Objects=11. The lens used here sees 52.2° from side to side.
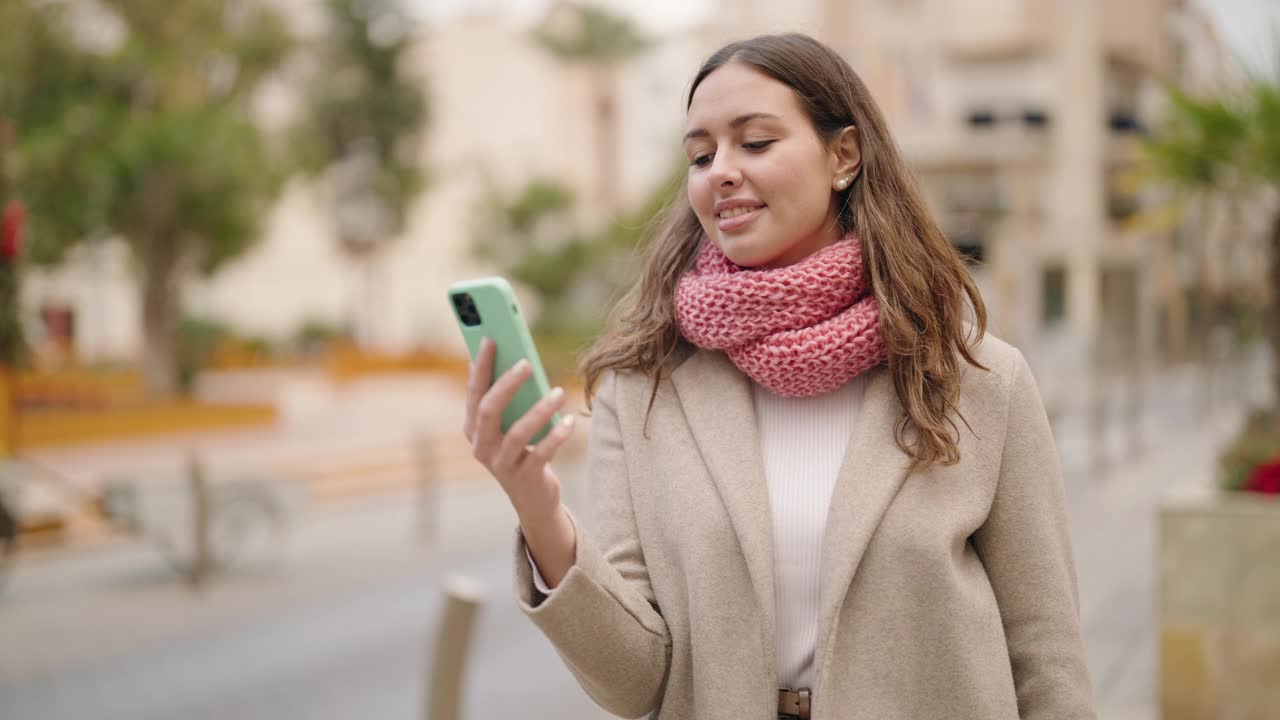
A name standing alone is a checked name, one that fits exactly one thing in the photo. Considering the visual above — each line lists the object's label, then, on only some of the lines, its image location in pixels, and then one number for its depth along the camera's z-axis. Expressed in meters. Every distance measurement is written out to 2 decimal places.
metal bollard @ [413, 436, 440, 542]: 11.96
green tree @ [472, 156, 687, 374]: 37.47
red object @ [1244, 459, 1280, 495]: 5.28
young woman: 1.92
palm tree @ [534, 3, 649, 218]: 48.28
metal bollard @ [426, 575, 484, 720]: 3.11
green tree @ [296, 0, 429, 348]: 41.09
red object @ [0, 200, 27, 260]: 12.47
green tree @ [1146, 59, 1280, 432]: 6.78
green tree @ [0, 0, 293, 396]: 21.36
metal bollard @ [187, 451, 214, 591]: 9.44
